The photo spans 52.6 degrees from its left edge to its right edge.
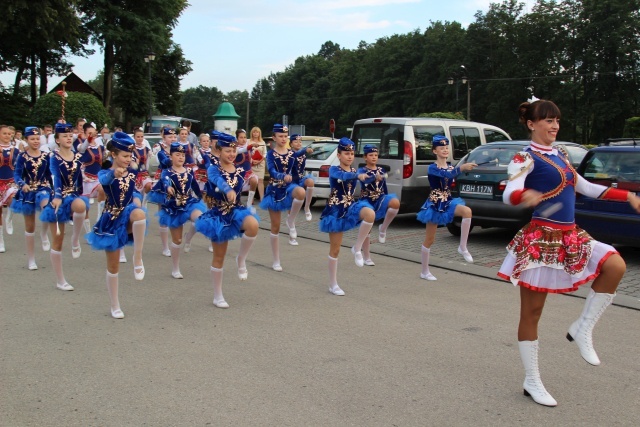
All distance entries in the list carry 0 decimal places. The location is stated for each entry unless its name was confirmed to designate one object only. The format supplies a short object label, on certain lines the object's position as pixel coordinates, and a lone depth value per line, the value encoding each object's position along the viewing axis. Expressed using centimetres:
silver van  1249
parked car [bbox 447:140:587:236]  1041
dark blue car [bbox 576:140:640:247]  882
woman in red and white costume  430
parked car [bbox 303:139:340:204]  1521
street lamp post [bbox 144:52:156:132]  4049
